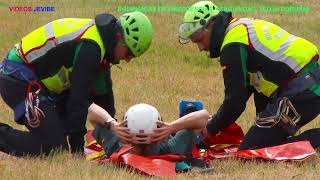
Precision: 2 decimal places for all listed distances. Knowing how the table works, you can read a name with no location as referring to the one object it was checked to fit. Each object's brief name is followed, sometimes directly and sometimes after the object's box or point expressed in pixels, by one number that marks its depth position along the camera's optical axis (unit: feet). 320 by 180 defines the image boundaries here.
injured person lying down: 42.22
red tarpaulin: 41.01
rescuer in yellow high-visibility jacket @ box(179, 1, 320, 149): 46.44
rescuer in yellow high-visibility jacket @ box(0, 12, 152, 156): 43.01
